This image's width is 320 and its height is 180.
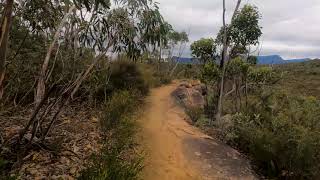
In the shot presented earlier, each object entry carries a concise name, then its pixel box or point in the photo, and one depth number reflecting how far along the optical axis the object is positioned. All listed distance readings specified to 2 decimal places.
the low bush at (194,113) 6.71
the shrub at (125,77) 7.41
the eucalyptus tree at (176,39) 18.60
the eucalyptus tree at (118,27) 3.41
